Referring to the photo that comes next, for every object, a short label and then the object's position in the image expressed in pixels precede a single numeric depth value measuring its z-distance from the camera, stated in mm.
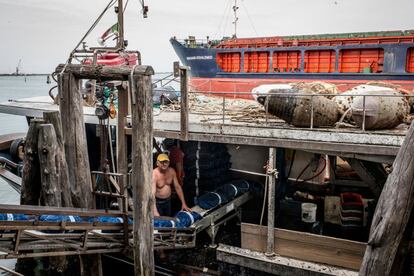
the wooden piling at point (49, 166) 5988
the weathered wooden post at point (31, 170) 6102
